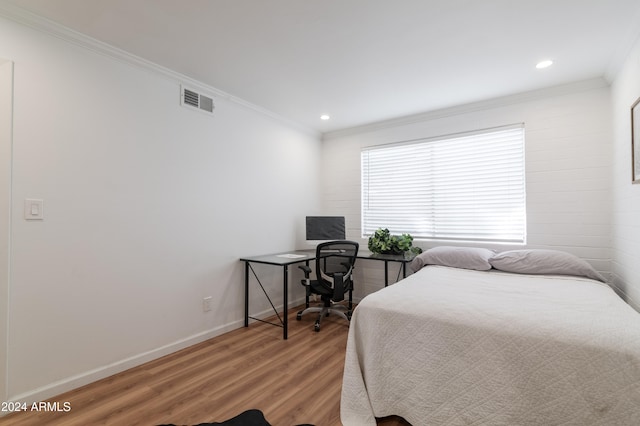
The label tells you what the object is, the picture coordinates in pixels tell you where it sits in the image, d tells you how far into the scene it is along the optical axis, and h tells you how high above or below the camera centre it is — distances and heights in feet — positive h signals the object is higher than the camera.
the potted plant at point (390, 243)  12.39 -1.16
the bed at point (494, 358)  4.15 -2.33
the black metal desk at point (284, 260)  10.25 -1.62
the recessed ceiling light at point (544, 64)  8.57 +4.49
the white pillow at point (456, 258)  9.77 -1.46
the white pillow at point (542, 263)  8.46 -1.44
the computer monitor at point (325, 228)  13.51 -0.53
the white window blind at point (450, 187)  11.04 +1.23
